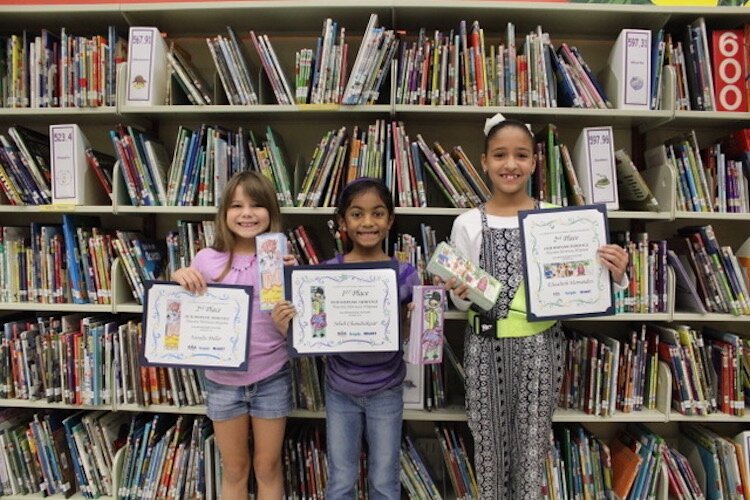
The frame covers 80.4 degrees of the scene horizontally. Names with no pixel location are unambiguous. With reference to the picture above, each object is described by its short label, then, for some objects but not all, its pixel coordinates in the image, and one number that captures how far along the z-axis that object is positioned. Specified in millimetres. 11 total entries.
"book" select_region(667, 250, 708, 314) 1889
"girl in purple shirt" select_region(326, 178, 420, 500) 1572
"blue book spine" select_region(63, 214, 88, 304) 1927
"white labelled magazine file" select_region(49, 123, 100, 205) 1891
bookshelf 1863
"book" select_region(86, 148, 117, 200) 1937
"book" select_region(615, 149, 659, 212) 1855
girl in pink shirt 1622
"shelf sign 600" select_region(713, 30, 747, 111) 1917
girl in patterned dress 1535
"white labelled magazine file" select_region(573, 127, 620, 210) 1843
